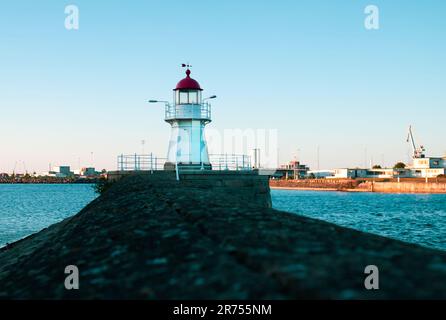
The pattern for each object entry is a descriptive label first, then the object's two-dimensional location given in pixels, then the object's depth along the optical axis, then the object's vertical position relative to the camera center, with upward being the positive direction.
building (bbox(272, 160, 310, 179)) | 192.73 -3.88
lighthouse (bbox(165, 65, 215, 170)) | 28.14 +2.52
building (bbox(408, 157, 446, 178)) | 140.62 -0.91
